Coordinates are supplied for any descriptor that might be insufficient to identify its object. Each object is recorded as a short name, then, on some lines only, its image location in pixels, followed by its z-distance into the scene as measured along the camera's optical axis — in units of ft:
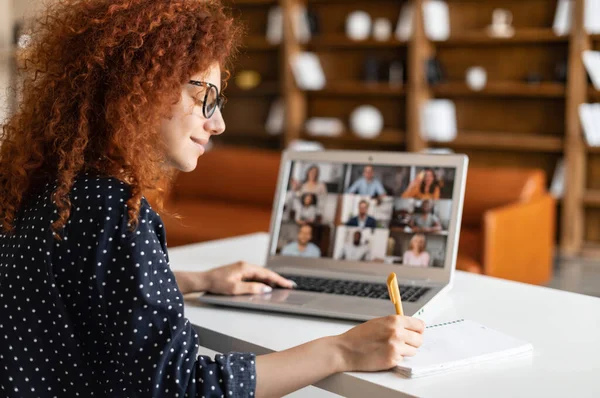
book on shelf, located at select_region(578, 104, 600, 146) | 16.52
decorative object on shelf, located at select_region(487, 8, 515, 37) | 17.72
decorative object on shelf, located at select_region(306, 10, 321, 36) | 19.88
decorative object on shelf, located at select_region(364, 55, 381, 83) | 19.31
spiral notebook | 3.59
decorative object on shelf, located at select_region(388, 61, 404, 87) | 19.06
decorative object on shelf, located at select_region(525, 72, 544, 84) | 17.39
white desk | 3.44
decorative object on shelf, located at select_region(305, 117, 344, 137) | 19.75
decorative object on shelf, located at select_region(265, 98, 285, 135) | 20.57
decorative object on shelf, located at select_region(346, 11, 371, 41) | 19.26
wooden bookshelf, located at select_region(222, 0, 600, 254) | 17.17
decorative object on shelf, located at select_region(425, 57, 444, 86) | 18.30
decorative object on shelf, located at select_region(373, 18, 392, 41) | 19.17
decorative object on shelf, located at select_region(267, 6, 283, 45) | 20.30
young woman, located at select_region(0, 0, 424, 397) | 3.34
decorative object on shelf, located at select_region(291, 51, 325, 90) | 19.97
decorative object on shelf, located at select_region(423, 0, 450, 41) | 18.03
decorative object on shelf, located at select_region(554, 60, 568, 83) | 16.97
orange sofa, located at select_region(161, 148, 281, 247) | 14.39
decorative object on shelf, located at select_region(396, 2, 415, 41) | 18.52
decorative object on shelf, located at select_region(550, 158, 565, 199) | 17.20
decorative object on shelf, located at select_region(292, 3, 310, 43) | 19.93
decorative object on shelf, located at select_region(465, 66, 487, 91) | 17.84
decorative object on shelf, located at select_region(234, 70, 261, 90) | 21.40
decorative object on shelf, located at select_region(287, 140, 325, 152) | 19.39
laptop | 5.19
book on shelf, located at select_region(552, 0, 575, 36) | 16.69
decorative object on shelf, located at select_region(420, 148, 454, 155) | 18.55
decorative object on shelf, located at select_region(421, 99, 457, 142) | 18.19
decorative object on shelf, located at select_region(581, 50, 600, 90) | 16.46
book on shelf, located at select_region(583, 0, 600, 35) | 16.28
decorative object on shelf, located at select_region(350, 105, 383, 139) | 19.27
